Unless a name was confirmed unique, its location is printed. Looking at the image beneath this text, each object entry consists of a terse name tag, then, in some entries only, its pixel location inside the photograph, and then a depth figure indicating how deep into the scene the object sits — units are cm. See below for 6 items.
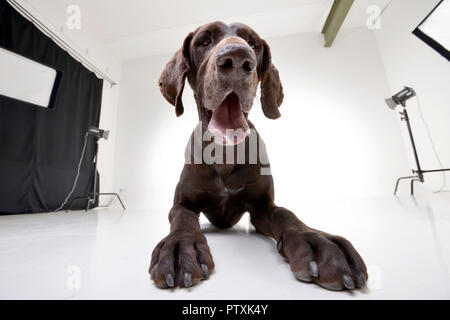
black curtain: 303
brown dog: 47
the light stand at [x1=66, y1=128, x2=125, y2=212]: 374
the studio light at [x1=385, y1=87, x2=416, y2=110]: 329
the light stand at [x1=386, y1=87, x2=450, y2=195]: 328
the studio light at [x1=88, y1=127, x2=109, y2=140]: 376
